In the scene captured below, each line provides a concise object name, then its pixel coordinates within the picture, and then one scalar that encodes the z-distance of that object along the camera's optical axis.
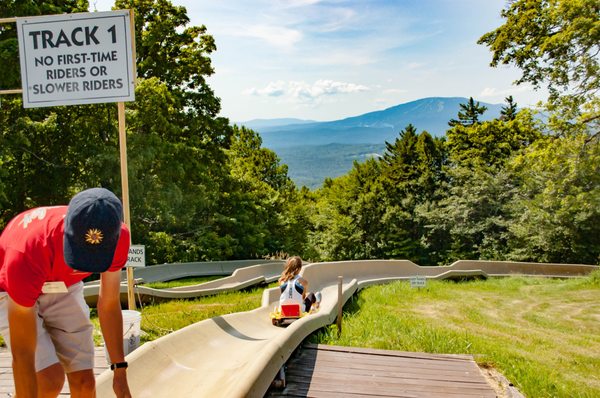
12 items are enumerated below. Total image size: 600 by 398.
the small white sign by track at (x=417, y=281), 17.47
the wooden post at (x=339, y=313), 7.69
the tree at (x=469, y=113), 57.88
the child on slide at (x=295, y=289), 10.05
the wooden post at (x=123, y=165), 7.17
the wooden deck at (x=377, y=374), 4.44
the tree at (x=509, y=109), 58.59
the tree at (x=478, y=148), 42.53
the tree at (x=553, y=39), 17.30
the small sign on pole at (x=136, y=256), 7.89
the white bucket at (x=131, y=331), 5.89
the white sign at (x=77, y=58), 6.57
